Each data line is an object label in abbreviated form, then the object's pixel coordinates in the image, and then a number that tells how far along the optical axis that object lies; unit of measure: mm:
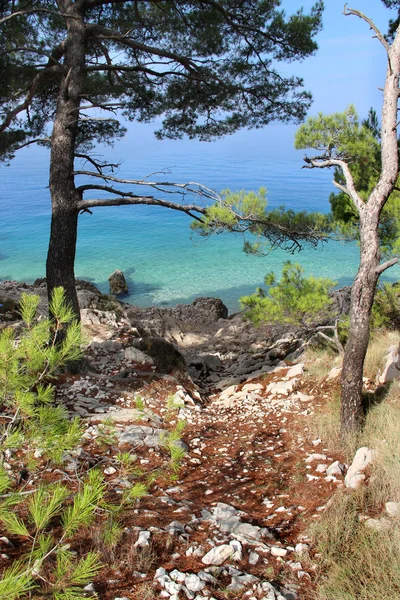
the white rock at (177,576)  3385
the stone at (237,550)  3697
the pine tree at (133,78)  7621
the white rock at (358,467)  4656
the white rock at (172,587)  3245
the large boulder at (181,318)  15797
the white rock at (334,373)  7941
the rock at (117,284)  22725
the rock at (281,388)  8133
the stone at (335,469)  5031
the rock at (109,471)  4821
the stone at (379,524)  3803
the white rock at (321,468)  5188
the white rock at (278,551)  3740
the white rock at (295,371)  8828
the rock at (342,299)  13703
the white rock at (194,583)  3301
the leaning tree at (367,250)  5547
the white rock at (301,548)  3738
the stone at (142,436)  5728
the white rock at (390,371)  6975
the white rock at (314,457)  5473
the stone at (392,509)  3990
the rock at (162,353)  9125
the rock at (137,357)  8992
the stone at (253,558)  3651
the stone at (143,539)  3689
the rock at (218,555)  3643
